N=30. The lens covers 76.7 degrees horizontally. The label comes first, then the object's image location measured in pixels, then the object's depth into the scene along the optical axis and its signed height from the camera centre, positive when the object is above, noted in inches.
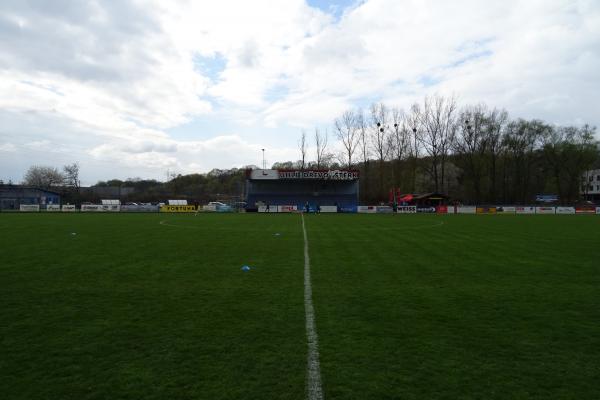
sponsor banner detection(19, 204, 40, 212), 2003.7 +4.5
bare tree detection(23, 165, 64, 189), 3831.2 +314.4
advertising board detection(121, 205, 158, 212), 2093.8 -10.0
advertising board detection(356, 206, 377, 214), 2022.6 -32.6
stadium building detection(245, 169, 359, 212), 2219.5 +99.9
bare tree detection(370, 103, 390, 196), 2763.3 +384.6
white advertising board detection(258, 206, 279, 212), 2055.9 -24.7
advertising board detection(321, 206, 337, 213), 2082.9 -30.1
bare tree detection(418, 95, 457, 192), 2647.6 +461.0
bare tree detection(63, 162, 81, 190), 3725.4 +309.3
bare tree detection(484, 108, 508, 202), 2594.0 +404.6
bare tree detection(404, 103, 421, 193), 2711.6 +362.0
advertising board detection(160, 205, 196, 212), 2050.8 -13.1
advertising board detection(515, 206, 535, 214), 2015.3 -50.4
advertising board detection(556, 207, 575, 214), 2012.8 -53.9
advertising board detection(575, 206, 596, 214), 1986.0 -54.9
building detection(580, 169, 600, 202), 3930.1 +125.2
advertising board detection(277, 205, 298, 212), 2076.8 -21.7
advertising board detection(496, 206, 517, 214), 2009.0 -46.5
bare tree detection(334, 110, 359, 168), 2827.3 +382.2
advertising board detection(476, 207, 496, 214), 2030.0 -48.0
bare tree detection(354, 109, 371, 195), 2812.5 +256.0
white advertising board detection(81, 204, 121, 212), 2020.5 -5.6
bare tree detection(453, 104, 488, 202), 2603.3 +382.7
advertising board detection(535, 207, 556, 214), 2043.6 -53.2
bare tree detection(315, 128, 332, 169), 2933.1 +338.3
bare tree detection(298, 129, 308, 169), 2948.1 +329.0
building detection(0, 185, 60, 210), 2137.8 +75.2
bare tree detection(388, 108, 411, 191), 2751.0 +395.3
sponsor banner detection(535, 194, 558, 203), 2570.4 +14.4
